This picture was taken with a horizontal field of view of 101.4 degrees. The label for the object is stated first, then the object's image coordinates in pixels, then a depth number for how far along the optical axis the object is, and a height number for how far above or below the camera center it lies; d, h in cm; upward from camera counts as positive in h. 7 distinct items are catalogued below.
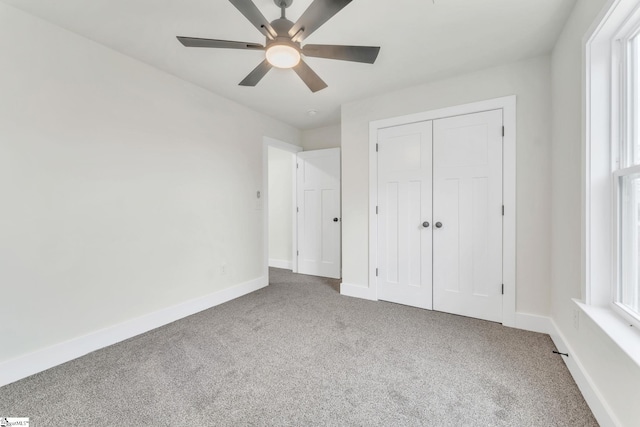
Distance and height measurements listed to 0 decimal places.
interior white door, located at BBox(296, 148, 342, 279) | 411 +0
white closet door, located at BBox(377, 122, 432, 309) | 283 -1
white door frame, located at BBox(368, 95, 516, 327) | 240 +15
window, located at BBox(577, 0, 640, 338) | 133 +24
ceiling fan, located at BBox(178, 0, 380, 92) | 132 +102
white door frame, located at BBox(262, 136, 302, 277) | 369 +66
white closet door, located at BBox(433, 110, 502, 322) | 249 -1
